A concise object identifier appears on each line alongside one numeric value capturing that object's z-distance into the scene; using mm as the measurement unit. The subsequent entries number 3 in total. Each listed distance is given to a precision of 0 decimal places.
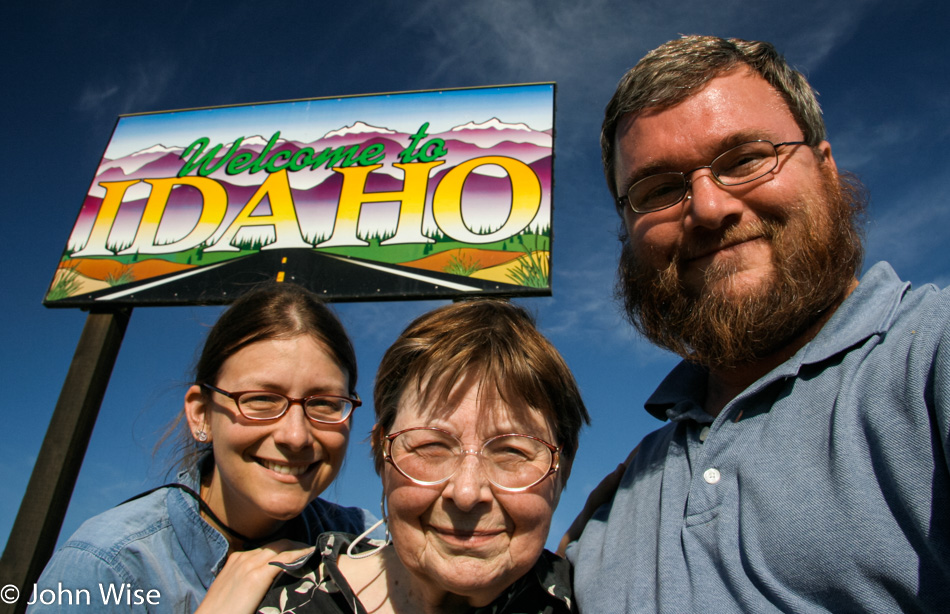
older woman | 458
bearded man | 380
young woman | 582
